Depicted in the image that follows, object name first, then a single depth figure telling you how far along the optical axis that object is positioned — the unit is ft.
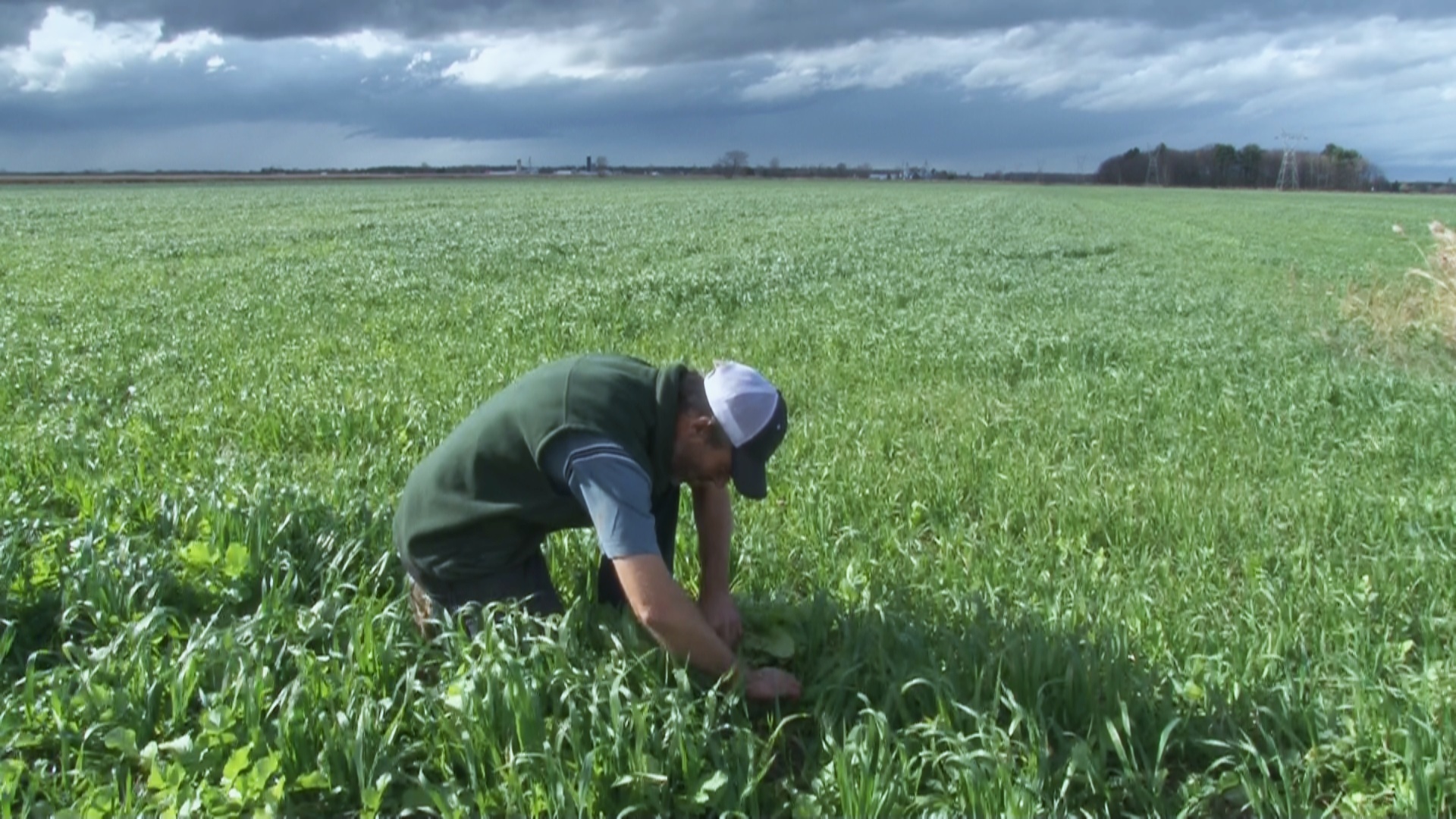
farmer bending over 9.88
